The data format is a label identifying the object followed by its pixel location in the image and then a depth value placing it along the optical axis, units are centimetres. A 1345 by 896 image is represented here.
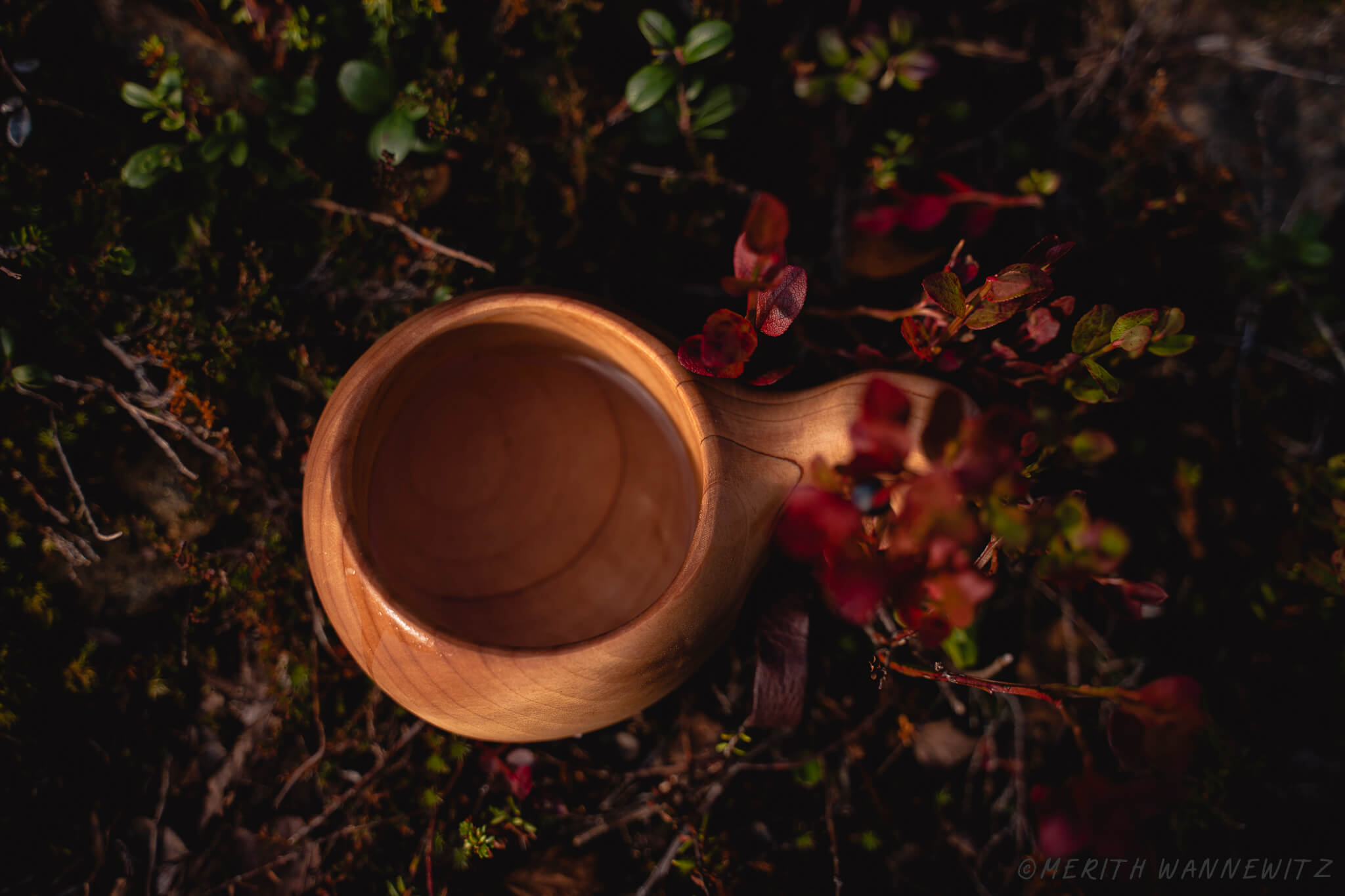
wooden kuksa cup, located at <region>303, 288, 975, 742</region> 22
